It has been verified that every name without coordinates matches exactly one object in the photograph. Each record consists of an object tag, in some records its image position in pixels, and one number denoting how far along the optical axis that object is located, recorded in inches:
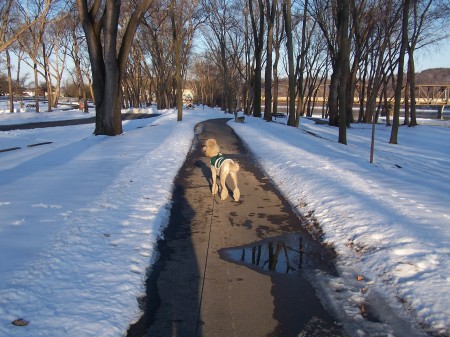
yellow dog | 291.1
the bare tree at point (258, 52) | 1255.2
